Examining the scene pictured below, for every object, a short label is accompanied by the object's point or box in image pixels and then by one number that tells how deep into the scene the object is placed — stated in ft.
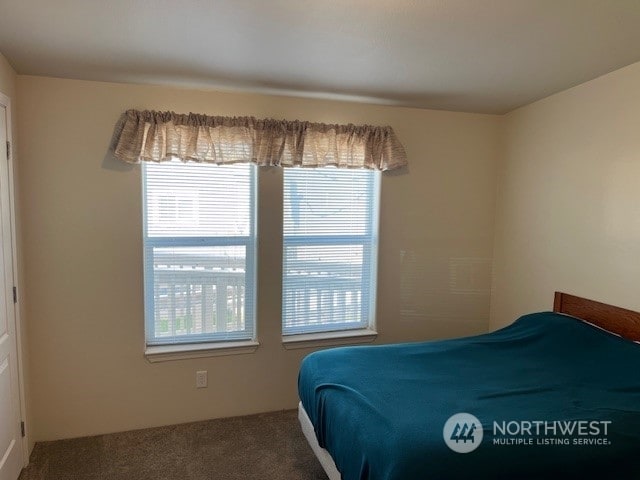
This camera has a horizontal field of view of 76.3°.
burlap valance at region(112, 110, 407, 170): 8.54
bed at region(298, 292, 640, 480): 5.01
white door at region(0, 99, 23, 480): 6.91
